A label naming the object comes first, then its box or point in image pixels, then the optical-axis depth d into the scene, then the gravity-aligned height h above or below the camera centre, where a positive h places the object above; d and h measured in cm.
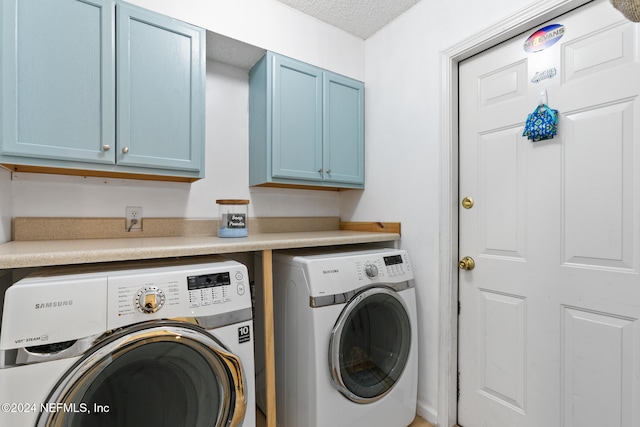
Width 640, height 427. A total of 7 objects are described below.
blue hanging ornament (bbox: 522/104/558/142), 137 +41
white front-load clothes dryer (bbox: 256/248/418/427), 141 -62
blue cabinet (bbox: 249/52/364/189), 189 +57
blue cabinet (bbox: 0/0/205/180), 124 +55
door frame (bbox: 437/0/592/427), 172 -14
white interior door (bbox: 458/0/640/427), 121 -8
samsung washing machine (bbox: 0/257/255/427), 89 -42
